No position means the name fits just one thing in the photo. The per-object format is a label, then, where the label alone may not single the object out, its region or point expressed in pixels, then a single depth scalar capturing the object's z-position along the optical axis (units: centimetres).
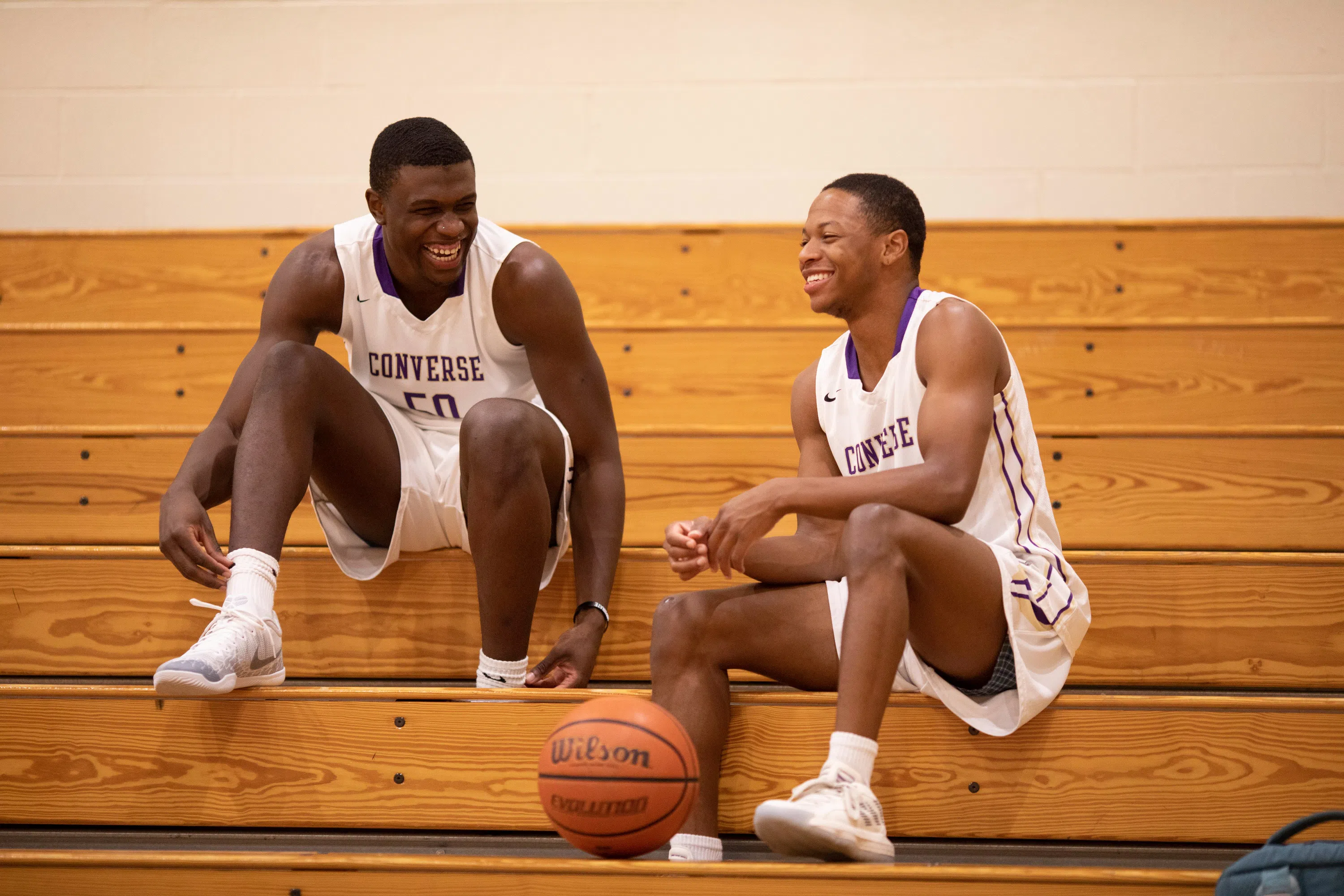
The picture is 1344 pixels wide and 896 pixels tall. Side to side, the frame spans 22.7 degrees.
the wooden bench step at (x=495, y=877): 540
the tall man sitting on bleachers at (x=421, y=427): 594
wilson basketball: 537
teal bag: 524
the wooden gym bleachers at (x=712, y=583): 575
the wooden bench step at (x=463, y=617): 608
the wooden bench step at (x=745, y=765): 575
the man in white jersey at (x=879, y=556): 556
